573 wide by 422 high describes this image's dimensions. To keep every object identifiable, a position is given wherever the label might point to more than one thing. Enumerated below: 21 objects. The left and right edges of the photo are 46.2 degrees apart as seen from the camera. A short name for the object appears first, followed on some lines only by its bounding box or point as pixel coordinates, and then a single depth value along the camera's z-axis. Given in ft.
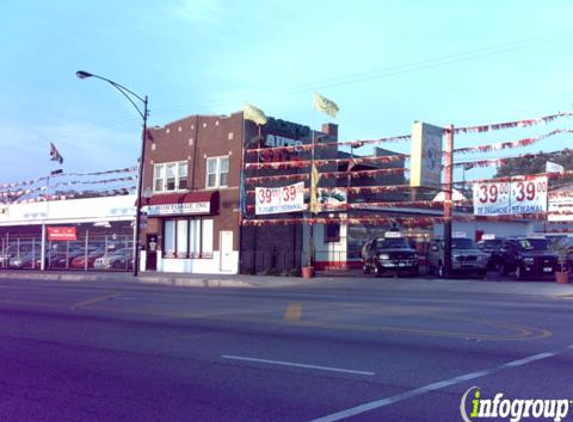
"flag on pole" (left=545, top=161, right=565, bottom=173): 111.19
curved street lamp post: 113.80
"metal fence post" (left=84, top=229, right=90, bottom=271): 141.32
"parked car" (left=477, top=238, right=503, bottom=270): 116.28
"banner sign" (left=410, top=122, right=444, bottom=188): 92.32
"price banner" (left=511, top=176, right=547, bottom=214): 86.74
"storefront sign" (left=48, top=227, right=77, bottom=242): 144.04
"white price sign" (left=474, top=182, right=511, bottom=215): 90.12
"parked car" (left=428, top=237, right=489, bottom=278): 100.12
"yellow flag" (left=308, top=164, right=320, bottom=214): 108.58
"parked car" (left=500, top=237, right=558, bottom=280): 93.97
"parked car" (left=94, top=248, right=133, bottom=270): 137.80
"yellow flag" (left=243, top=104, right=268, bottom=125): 115.55
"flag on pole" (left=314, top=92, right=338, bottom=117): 111.65
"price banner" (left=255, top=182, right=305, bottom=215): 109.40
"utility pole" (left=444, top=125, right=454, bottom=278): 95.01
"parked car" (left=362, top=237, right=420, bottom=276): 103.30
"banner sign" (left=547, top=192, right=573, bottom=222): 88.48
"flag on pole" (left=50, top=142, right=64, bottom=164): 147.13
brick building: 119.96
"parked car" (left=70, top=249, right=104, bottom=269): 144.15
